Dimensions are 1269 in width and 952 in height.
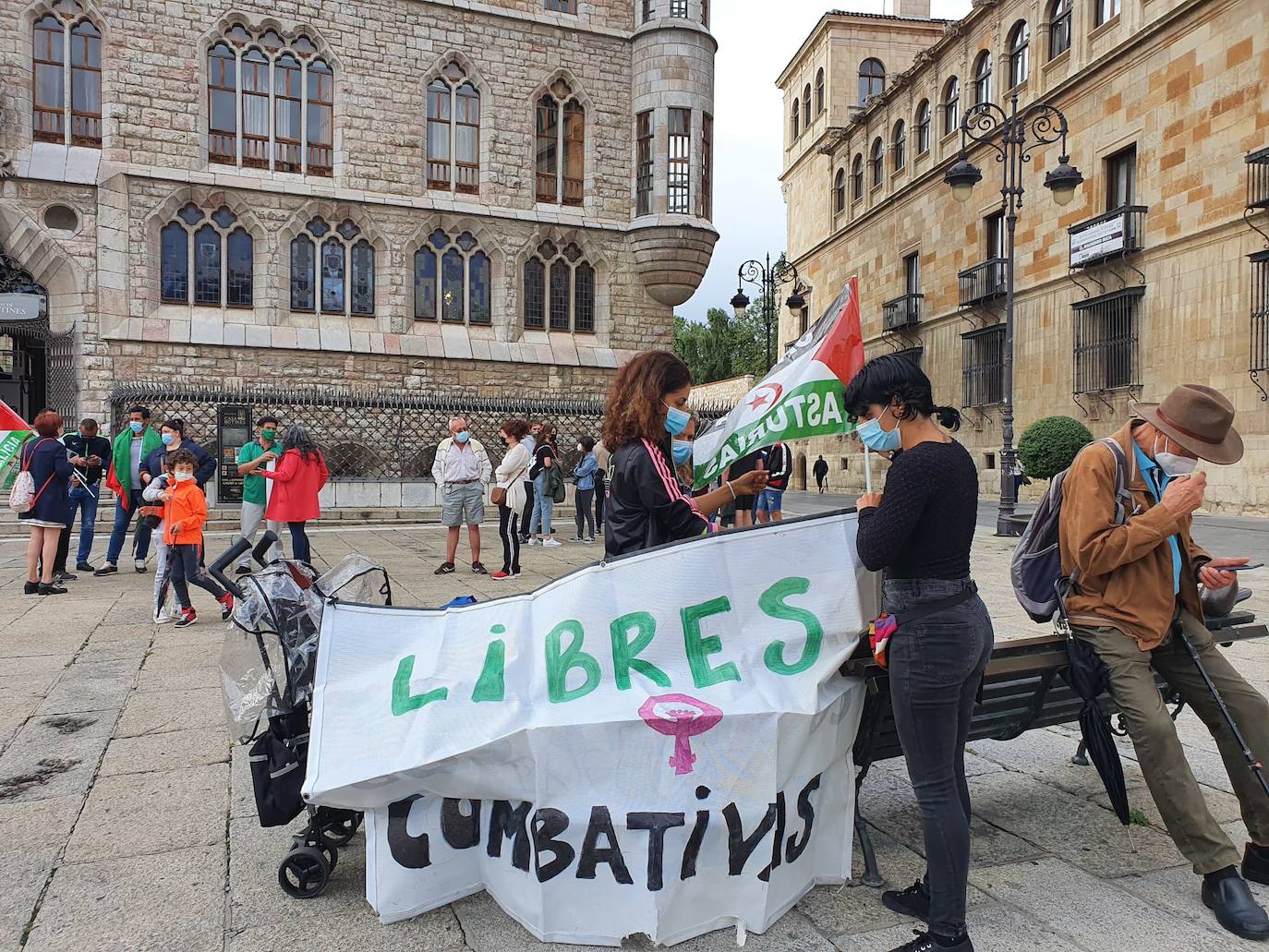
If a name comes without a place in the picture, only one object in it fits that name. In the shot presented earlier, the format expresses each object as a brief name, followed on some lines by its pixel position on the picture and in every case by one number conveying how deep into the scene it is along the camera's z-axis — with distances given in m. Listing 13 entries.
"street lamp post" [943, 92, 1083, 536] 14.90
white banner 2.67
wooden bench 3.05
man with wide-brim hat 2.96
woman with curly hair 3.49
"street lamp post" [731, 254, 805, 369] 22.69
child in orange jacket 7.39
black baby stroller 2.92
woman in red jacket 9.70
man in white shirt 10.78
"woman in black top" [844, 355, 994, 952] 2.52
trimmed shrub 17.64
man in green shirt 10.59
